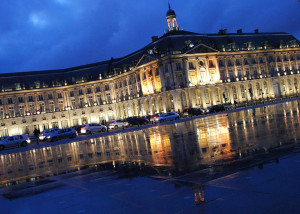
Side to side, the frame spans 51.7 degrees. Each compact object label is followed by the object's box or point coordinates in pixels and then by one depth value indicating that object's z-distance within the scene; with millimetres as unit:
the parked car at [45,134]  41119
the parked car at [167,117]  46062
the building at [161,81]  67812
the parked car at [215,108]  54812
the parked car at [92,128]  42906
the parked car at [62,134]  36675
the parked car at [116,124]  50062
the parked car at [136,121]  48406
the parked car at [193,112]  53453
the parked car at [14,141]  35384
